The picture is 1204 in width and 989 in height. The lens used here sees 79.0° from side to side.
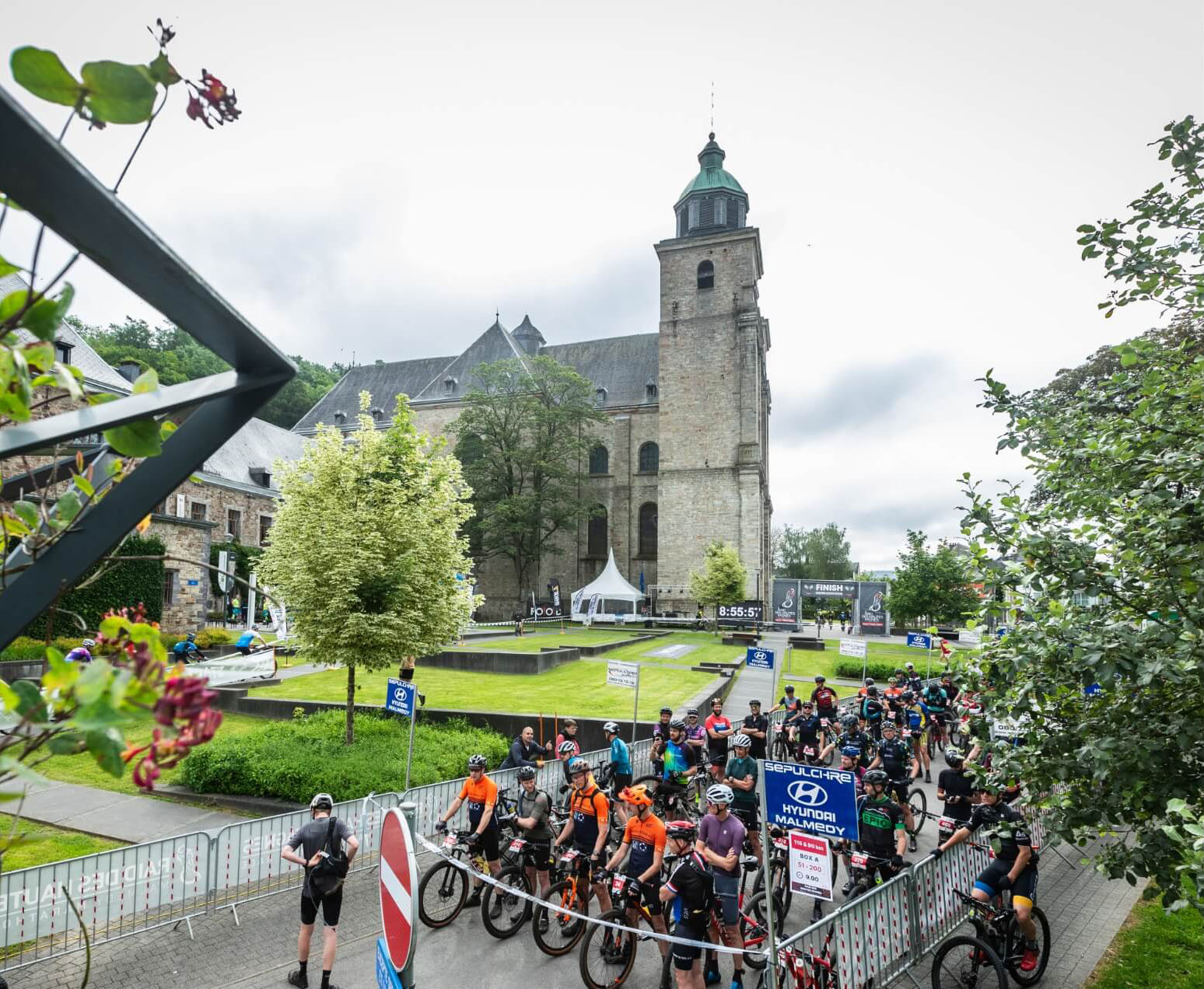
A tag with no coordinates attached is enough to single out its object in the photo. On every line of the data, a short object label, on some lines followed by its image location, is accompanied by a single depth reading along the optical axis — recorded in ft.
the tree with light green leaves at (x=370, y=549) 42.09
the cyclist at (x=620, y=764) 35.70
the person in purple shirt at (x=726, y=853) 22.63
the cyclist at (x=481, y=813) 27.40
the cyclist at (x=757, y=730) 39.34
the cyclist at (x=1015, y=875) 22.43
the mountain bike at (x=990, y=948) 22.45
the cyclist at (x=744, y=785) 31.19
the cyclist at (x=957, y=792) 27.58
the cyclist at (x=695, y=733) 41.83
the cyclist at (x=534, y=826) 26.55
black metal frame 4.00
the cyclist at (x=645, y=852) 24.06
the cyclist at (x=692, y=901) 20.80
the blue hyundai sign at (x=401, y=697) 35.24
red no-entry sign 9.66
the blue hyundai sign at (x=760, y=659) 55.62
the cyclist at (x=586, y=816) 26.45
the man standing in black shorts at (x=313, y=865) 21.65
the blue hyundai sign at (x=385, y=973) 9.98
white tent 134.41
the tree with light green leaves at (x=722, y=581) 130.11
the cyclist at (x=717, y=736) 41.47
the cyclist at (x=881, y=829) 26.18
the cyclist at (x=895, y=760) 31.40
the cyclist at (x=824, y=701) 47.29
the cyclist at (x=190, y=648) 67.88
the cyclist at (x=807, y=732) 45.50
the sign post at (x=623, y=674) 46.37
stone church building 155.12
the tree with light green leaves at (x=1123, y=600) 14.93
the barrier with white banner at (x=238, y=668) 63.77
